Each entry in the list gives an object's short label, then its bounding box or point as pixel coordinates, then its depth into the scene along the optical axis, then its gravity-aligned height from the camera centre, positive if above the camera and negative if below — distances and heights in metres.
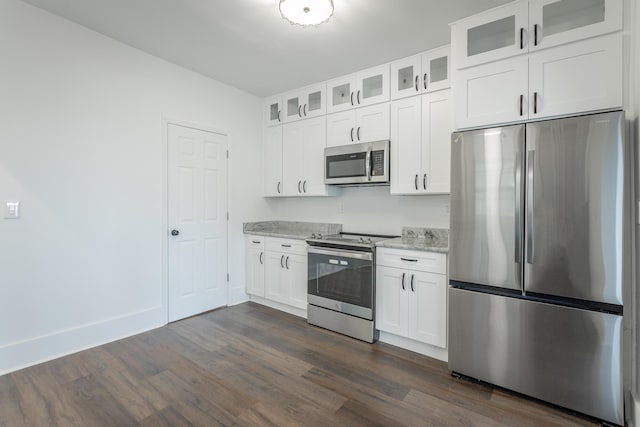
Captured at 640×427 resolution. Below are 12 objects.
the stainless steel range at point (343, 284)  2.89 -0.75
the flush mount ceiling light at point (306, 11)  2.08 +1.37
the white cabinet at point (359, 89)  3.20 +1.31
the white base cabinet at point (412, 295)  2.53 -0.75
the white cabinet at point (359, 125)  3.20 +0.91
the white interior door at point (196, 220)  3.36 -0.13
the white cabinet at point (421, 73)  2.84 +1.30
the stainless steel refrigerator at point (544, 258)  1.80 -0.32
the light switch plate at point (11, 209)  2.30 +0.00
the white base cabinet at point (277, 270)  3.49 -0.73
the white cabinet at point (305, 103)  3.69 +1.32
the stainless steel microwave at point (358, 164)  3.16 +0.48
